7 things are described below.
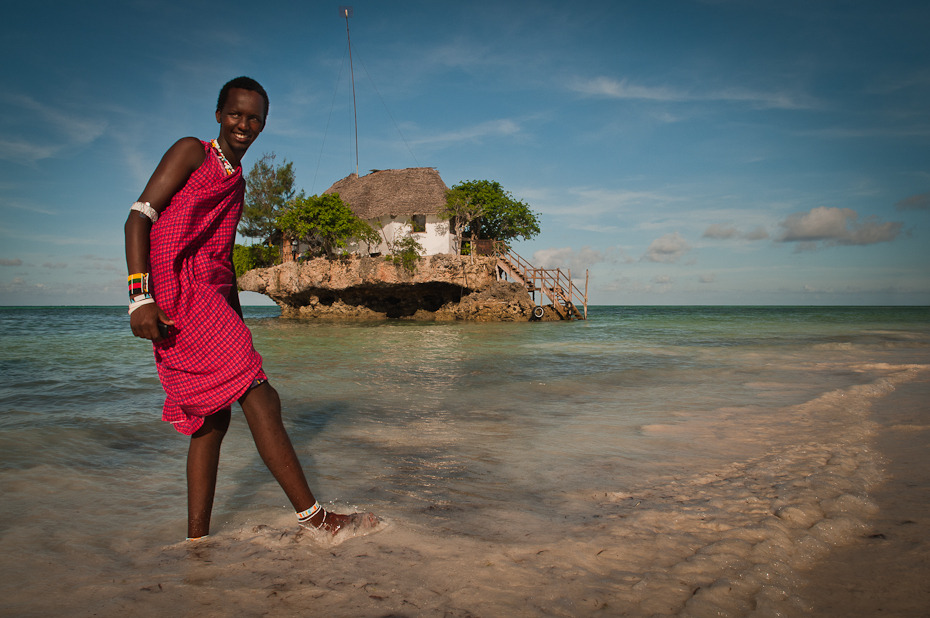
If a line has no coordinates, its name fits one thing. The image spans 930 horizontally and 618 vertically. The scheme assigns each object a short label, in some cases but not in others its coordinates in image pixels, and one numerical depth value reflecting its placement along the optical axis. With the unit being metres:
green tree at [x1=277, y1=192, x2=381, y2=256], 29.69
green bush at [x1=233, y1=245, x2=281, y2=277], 36.03
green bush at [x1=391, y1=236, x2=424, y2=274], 28.44
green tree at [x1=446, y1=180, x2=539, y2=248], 29.53
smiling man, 1.75
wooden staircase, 29.40
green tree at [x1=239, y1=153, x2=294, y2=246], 35.31
